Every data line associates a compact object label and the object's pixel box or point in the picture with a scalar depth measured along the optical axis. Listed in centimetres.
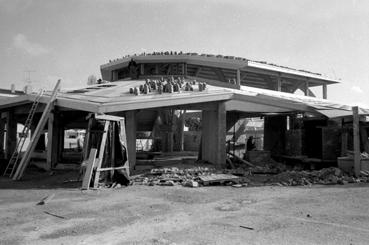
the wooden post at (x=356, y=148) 1305
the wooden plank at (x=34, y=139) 1329
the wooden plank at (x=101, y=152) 1092
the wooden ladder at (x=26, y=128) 1469
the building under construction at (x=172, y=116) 1300
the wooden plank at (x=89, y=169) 1064
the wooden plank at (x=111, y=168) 1107
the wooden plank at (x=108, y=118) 1129
